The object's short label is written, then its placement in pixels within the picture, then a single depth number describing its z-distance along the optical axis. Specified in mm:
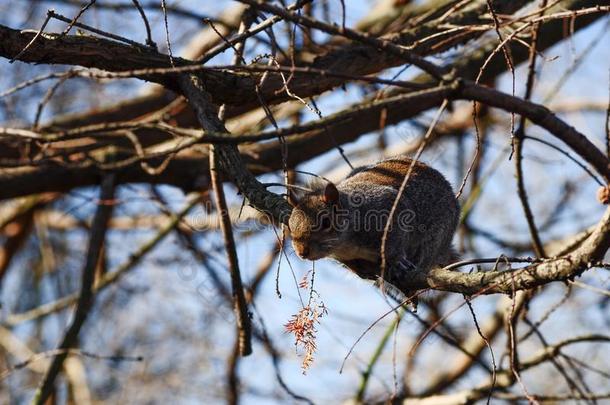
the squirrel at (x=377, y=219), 6773
